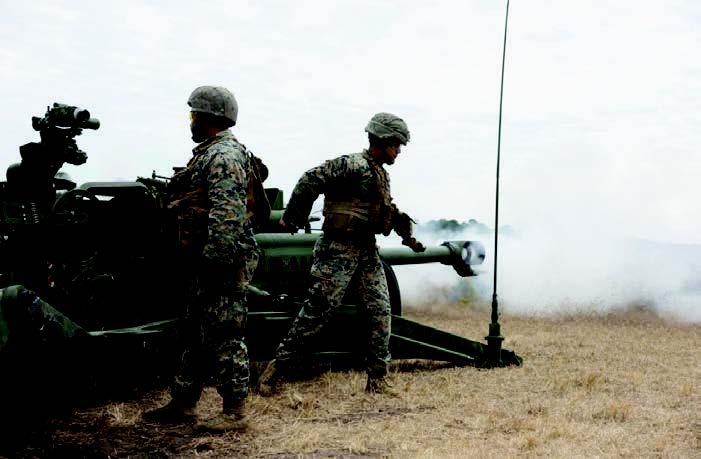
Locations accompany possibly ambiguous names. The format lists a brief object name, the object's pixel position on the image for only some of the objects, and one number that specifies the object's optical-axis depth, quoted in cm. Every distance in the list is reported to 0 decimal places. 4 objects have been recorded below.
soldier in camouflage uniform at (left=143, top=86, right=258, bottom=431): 459
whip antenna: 703
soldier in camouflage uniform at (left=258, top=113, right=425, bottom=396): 594
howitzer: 556
